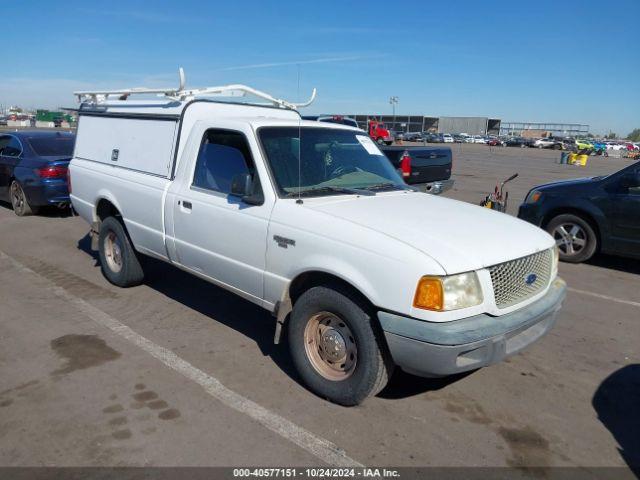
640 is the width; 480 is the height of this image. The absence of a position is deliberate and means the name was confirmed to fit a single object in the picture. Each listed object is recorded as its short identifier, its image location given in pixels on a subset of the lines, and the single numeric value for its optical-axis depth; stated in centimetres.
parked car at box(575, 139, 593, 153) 4996
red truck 3204
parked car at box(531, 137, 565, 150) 6351
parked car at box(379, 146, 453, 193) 934
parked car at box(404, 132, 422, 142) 6822
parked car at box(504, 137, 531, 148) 7112
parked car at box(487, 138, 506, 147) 7104
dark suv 689
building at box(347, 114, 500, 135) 11271
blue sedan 926
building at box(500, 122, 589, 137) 12287
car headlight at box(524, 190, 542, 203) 786
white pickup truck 305
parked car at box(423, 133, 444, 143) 7429
